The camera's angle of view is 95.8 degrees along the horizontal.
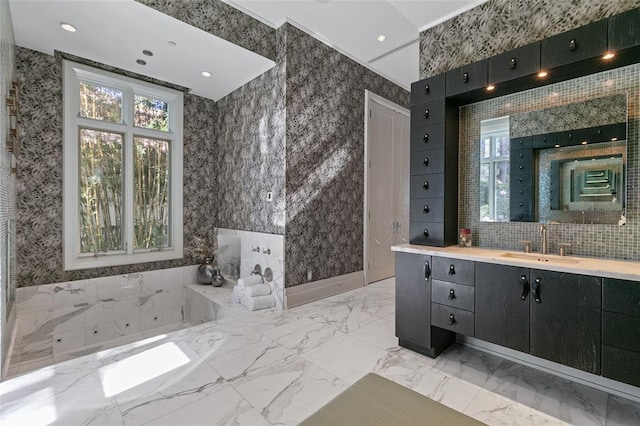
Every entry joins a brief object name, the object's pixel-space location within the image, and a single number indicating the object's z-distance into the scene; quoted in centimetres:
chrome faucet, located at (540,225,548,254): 233
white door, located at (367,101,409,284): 468
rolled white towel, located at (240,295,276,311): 352
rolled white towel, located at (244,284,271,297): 360
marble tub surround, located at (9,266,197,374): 330
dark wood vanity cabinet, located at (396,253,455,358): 244
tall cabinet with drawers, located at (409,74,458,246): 264
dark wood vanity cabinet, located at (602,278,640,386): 162
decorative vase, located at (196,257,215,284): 461
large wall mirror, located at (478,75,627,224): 209
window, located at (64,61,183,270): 365
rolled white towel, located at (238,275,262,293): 373
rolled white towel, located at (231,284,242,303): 373
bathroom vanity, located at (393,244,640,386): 168
